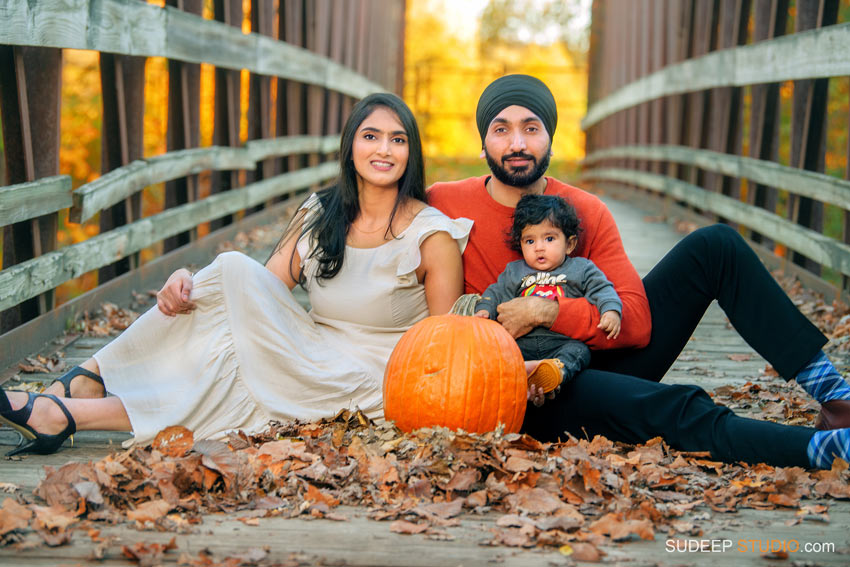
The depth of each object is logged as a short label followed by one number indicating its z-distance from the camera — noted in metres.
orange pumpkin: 3.17
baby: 3.49
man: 3.19
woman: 3.43
